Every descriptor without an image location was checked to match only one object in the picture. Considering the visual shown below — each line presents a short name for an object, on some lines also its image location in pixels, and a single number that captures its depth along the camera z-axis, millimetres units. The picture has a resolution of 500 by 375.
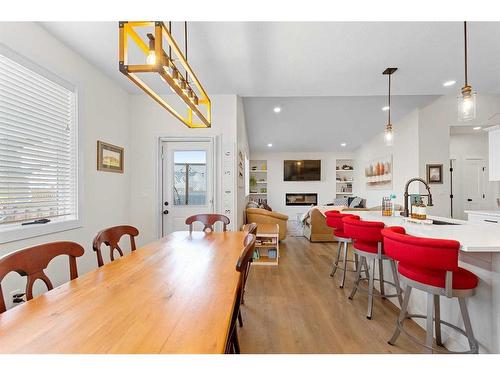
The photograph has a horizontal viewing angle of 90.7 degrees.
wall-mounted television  8625
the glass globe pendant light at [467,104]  2088
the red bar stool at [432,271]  1366
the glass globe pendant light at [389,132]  3031
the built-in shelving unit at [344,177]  8773
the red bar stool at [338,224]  2940
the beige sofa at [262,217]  4883
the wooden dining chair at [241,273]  1088
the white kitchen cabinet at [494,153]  3602
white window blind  1943
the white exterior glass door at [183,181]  3867
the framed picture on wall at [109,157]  3037
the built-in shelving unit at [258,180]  8773
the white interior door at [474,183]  6262
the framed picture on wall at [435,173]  5023
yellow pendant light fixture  1252
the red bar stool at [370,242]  2180
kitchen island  1465
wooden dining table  726
